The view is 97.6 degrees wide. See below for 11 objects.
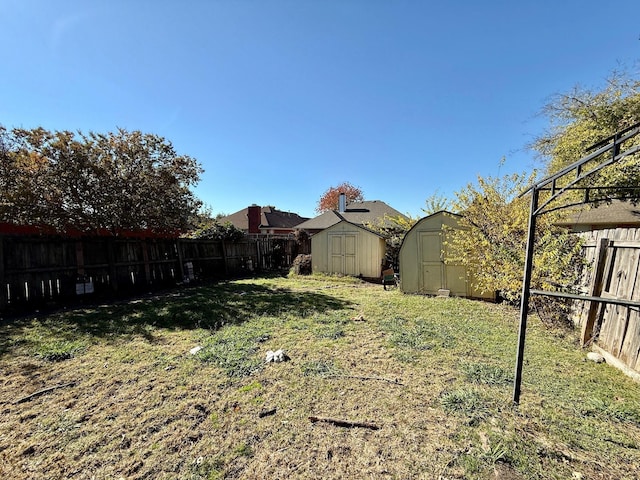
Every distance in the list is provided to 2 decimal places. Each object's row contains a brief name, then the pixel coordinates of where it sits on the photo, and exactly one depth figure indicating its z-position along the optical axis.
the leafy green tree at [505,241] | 4.82
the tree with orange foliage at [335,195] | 38.81
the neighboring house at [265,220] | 23.86
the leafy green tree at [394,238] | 12.02
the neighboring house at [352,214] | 19.53
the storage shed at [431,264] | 8.09
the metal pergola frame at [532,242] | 1.79
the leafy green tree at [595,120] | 6.50
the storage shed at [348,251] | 11.73
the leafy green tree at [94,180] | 6.34
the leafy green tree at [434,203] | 11.93
